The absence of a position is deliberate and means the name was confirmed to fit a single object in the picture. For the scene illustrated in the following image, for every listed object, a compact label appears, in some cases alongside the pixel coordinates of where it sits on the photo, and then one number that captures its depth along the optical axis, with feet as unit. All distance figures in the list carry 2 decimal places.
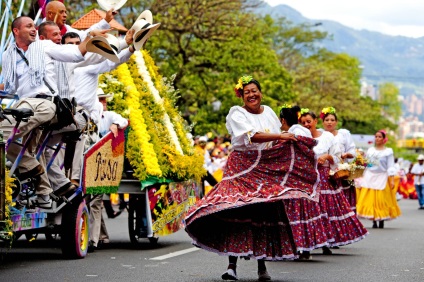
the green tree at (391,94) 554.26
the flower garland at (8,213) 29.54
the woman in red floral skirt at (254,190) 33.68
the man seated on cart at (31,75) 35.88
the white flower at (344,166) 49.01
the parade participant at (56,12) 43.45
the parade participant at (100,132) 44.29
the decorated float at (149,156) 45.78
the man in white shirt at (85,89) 41.24
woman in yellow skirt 70.49
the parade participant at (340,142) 51.42
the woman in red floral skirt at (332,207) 44.65
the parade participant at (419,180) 120.88
